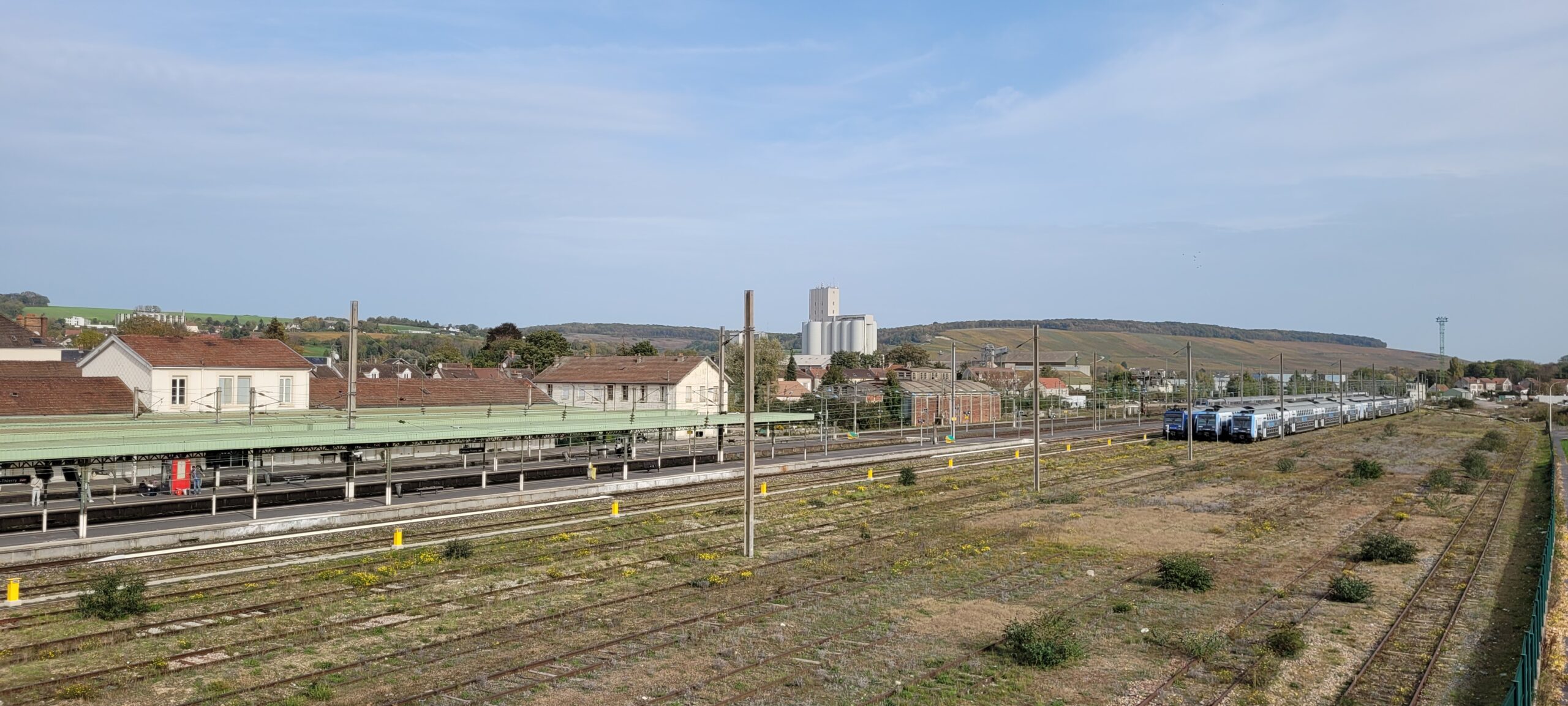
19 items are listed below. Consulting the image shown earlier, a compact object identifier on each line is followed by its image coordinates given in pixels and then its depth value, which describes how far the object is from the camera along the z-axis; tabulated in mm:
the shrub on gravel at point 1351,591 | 21125
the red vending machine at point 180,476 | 31312
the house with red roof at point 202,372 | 49844
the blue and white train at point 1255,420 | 71250
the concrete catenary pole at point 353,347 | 32750
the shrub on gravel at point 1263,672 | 15227
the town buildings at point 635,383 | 74500
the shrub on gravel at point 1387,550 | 25828
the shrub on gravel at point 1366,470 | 47719
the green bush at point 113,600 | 18516
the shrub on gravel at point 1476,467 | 49219
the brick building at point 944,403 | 87438
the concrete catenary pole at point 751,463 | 25359
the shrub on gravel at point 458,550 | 24953
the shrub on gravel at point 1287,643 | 16828
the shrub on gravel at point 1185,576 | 22125
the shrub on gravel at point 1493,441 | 67975
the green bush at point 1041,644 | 16156
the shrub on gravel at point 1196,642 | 16797
